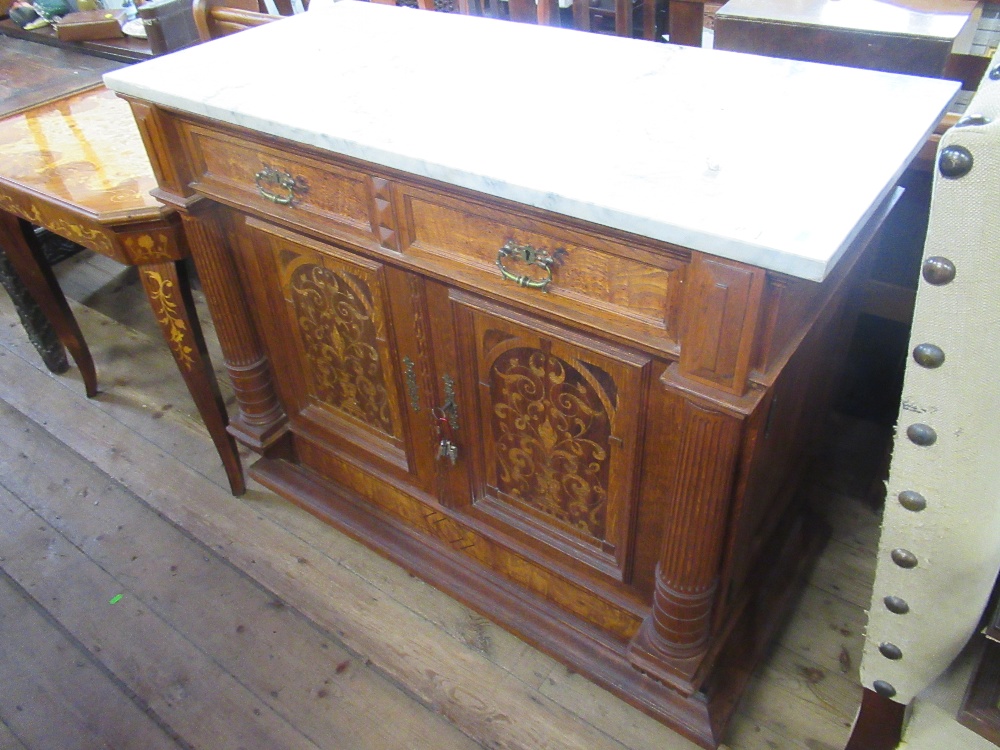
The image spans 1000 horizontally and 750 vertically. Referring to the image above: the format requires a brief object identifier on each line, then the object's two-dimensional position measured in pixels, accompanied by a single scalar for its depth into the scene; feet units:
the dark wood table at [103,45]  7.34
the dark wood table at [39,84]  6.42
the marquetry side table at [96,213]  4.58
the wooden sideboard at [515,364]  2.87
